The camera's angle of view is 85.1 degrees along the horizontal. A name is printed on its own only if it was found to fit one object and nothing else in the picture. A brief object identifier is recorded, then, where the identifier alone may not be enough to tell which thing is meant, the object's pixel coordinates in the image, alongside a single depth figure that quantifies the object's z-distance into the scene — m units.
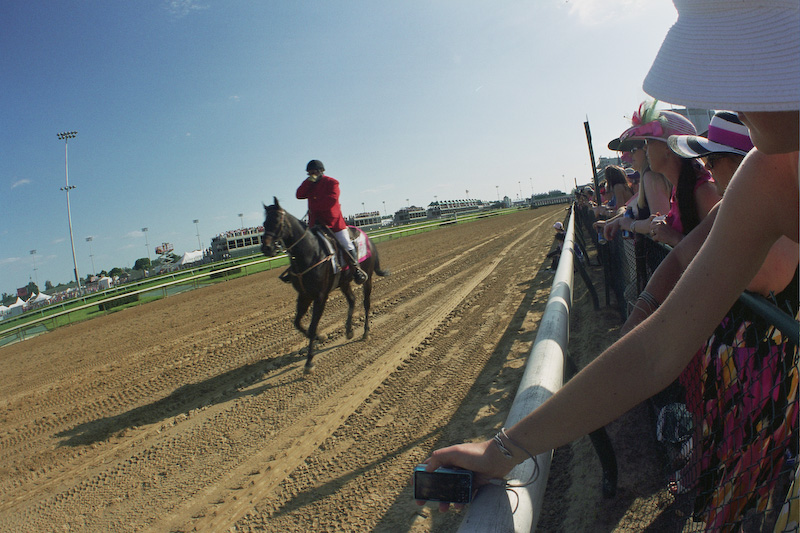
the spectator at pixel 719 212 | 0.63
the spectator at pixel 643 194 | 3.25
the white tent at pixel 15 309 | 31.17
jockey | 6.98
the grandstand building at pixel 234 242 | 41.18
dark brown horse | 6.06
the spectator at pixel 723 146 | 1.88
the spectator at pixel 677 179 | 2.43
